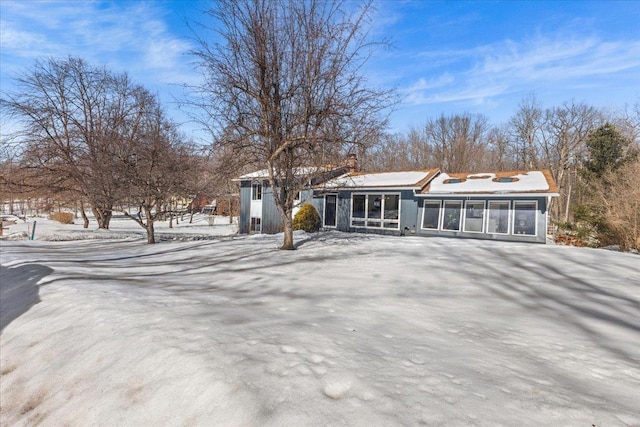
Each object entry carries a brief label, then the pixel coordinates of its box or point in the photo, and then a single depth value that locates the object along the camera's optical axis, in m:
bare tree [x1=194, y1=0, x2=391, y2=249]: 9.12
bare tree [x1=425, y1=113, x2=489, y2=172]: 38.41
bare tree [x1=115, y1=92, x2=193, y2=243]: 14.27
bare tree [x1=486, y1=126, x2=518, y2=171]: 40.19
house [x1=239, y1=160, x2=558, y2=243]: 13.94
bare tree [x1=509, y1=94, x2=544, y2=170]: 38.00
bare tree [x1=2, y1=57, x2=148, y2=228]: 15.98
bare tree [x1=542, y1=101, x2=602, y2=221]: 34.91
